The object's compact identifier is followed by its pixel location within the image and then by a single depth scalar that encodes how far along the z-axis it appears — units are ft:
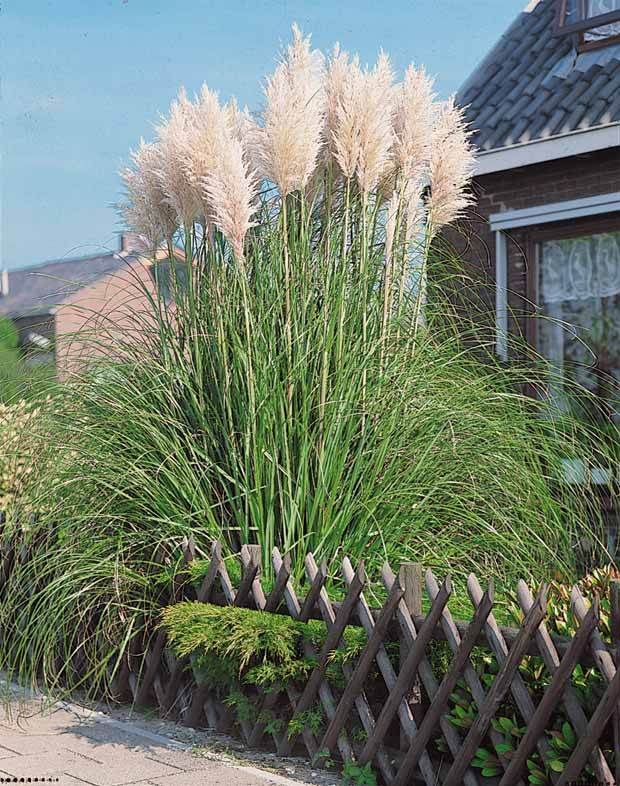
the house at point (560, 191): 29.01
